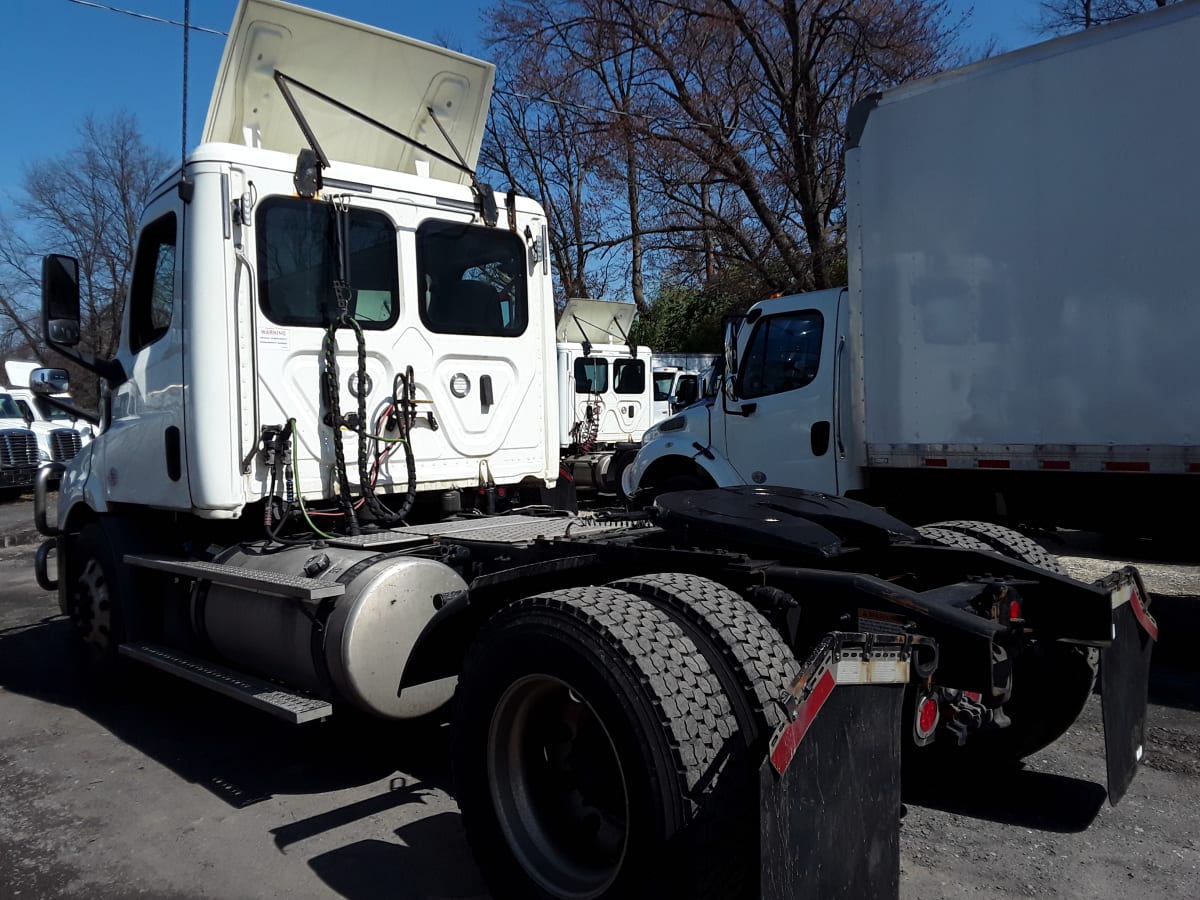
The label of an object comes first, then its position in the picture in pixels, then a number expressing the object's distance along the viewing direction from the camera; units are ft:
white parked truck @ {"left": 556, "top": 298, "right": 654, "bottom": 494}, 57.36
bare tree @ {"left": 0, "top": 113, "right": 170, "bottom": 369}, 65.41
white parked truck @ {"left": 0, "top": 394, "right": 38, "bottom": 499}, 66.03
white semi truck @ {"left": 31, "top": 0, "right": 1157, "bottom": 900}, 8.81
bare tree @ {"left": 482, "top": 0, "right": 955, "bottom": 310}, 68.18
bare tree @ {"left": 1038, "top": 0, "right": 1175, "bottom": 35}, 77.92
